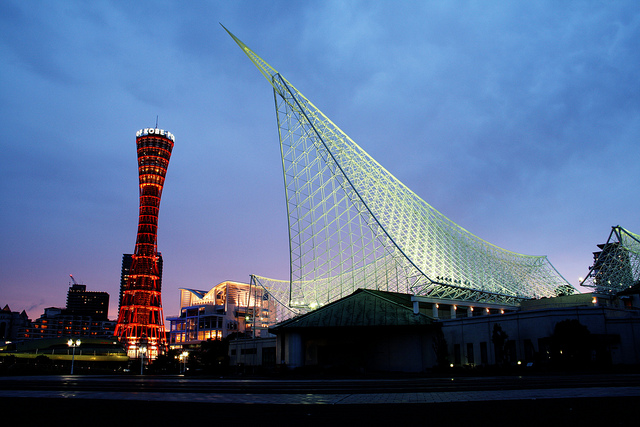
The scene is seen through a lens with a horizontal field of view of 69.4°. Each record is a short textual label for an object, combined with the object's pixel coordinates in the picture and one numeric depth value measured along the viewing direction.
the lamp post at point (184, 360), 70.44
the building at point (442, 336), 35.50
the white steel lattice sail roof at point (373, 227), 52.59
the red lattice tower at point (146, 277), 125.00
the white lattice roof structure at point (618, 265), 87.21
